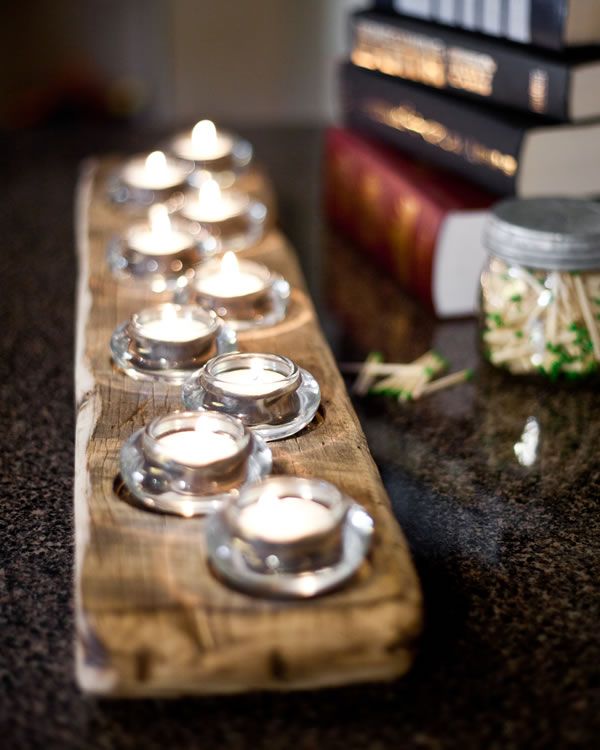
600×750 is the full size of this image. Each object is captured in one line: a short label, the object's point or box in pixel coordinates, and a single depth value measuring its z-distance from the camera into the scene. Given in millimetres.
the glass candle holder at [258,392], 628
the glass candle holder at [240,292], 802
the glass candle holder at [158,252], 892
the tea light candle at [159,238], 908
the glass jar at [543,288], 765
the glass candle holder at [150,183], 1087
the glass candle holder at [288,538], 481
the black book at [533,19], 887
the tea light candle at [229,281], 820
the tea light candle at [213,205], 1000
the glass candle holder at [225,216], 991
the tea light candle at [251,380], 632
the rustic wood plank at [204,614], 461
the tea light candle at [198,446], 560
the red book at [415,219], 942
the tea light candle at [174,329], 728
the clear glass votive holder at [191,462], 547
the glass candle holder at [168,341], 714
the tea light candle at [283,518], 488
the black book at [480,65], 888
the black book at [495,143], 912
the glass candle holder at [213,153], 1178
